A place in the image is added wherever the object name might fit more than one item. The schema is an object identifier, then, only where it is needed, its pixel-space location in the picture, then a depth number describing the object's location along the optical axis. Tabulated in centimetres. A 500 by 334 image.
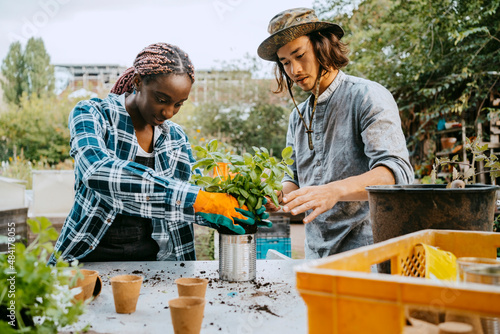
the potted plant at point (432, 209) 98
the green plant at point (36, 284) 68
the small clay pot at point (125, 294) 103
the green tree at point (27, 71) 1723
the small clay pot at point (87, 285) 108
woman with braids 143
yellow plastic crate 48
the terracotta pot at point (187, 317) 85
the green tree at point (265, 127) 1312
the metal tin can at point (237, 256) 136
